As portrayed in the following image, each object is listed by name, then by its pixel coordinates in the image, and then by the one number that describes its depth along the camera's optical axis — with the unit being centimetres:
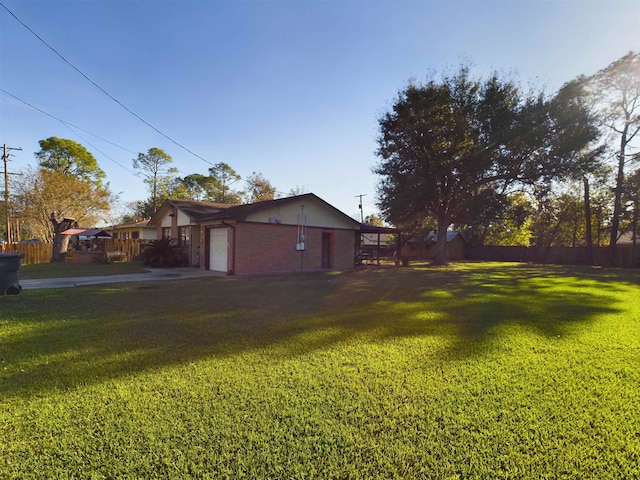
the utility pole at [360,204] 4818
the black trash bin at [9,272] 768
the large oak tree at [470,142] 1986
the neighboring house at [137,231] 2583
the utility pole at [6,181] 2489
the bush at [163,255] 1677
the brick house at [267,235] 1441
